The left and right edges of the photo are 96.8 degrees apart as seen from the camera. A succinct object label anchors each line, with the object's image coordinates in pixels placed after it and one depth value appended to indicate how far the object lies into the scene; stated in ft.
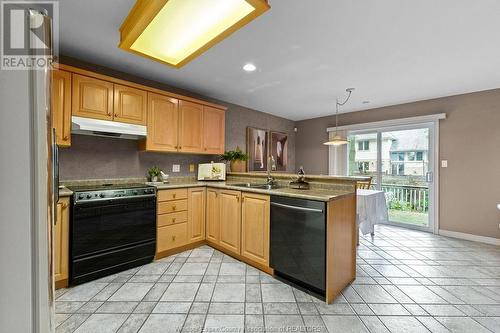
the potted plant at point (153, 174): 10.52
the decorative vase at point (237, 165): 12.55
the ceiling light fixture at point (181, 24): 4.75
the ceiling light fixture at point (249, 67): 9.22
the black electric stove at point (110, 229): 7.02
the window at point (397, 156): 14.66
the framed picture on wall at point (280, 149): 17.89
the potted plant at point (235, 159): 12.48
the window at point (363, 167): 16.29
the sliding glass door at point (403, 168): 13.69
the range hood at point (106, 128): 7.78
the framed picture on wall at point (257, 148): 15.80
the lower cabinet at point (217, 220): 8.14
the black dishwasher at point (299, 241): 6.33
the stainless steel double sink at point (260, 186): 9.59
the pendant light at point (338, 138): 12.21
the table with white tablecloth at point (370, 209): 10.07
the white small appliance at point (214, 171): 11.75
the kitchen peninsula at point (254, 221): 6.45
